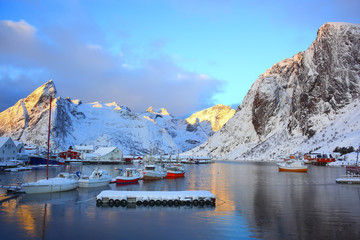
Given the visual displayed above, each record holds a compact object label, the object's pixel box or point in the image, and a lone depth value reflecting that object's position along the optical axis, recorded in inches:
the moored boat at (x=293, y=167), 3432.6
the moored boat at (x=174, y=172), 2805.1
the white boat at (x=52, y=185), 1520.7
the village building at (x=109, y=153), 6338.6
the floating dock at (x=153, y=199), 1251.8
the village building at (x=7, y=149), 3905.0
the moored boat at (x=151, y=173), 2496.3
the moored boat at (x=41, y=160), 4544.8
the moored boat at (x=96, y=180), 1859.0
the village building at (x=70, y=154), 6427.2
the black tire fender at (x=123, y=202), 1243.0
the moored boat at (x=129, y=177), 2159.4
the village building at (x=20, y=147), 4994.6
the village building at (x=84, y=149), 6988.2
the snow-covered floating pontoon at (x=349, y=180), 2149.4
